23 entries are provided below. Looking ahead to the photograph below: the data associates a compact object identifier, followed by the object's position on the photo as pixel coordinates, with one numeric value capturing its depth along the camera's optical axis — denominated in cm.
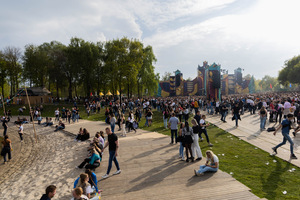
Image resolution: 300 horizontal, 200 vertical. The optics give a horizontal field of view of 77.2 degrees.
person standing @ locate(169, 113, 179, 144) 984
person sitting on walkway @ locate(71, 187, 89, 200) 430
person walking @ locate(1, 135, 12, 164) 1097
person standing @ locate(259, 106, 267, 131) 1241
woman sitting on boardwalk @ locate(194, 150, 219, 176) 630
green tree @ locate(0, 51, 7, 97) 4124
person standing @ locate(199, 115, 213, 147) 958
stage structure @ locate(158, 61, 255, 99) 2759
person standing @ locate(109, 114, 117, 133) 1258
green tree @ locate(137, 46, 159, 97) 3975
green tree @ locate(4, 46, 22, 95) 4166
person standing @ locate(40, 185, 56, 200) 434
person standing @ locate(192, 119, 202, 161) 762
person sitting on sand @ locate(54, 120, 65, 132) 1809
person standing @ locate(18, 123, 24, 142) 1603
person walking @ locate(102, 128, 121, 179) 656
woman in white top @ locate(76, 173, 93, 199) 493
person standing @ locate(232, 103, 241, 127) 1346
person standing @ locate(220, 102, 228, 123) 1623
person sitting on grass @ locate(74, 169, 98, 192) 548
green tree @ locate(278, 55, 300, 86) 6031
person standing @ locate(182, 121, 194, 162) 732
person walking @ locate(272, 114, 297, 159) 745
